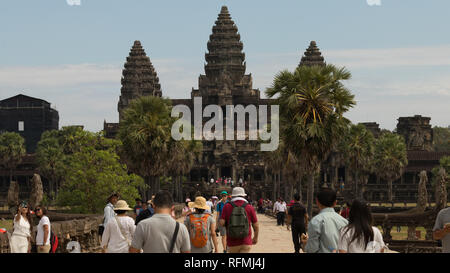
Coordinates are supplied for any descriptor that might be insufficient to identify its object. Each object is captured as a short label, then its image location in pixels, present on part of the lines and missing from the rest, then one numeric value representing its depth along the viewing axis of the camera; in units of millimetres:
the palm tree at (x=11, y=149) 108688
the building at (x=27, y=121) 144875
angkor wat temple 117188
